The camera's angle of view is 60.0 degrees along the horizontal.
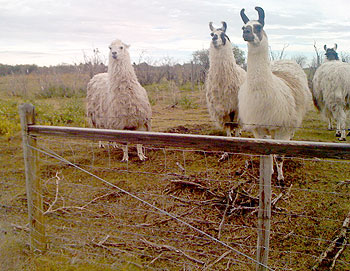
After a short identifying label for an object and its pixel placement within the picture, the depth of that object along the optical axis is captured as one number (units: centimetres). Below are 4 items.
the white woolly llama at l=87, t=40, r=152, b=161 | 572
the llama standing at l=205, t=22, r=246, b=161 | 569
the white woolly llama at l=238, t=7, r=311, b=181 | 419
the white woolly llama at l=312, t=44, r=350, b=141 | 686
